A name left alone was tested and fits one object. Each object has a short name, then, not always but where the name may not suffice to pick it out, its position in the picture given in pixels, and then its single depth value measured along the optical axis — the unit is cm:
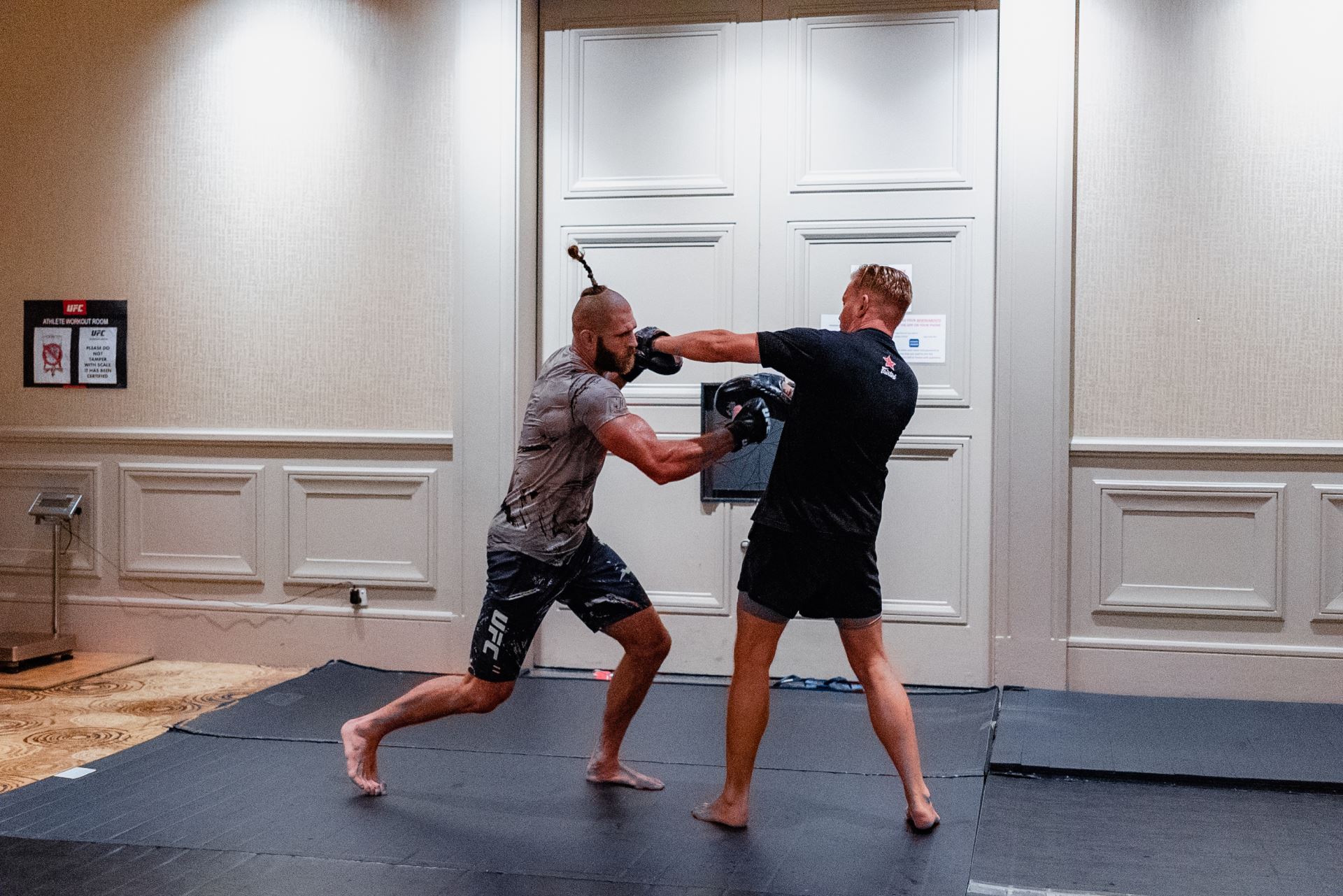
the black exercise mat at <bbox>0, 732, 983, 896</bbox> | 313
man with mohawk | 346
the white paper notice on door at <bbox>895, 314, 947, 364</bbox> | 535
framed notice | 592
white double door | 532
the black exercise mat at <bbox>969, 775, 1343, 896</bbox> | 304
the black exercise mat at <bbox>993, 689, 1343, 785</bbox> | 401
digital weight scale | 552
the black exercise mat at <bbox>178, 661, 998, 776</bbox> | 425
